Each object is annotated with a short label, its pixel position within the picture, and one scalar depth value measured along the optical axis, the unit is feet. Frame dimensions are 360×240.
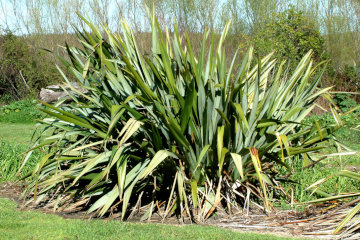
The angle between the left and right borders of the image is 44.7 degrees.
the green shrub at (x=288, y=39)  47.88
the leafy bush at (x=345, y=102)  43.80
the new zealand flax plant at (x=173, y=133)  15.39
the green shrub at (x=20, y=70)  62.54
